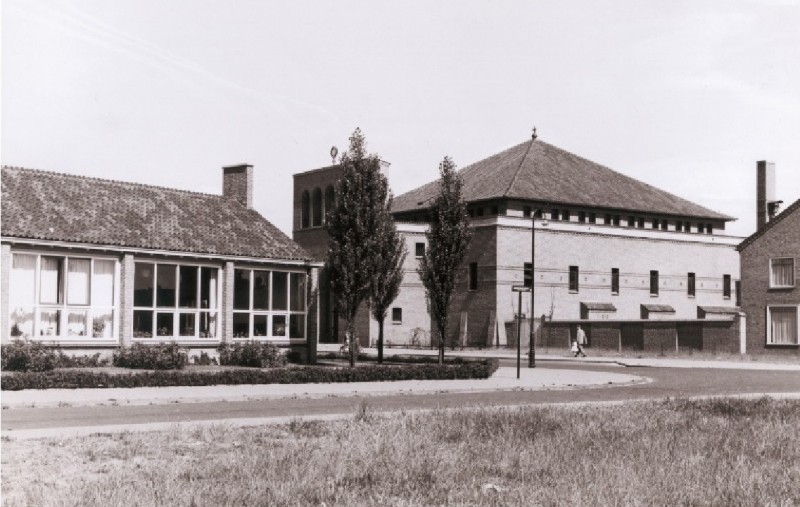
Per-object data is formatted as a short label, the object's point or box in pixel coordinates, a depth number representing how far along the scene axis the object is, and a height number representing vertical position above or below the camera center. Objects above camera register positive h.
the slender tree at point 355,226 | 30.28 +2.71
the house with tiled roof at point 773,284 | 45.19 +1.33
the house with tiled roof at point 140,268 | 26.81 +1.24
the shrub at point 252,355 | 29.92 -1.63
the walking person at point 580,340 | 49.00 -1.71
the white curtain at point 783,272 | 45.53 +1.95
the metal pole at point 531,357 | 35.38 -1.90
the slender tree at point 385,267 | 30.58 +1.39
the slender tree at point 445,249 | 34.31 +2.23
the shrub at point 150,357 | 26.90 -1.55
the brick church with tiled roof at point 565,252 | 59.38 +3.93
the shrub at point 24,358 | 24.42 -1.46
